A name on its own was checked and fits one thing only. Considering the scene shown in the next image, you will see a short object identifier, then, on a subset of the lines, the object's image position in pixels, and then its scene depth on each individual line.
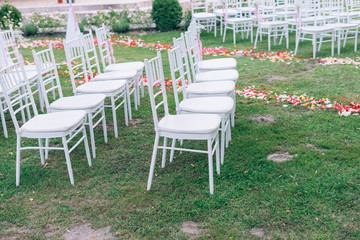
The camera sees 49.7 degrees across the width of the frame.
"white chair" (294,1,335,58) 7.26
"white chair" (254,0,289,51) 8.34
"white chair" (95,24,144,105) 5.13
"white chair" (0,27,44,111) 5.08
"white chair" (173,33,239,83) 4.32
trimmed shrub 10.97
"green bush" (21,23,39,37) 11.69
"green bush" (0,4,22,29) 11.18
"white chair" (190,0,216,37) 10.07
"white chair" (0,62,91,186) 3.24
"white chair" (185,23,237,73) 4.58
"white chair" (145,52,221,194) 2.99
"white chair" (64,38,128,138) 4.23
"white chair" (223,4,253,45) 9.16
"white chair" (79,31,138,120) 4.73
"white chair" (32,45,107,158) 3.79
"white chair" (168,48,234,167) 3.39
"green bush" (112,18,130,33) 11.43
